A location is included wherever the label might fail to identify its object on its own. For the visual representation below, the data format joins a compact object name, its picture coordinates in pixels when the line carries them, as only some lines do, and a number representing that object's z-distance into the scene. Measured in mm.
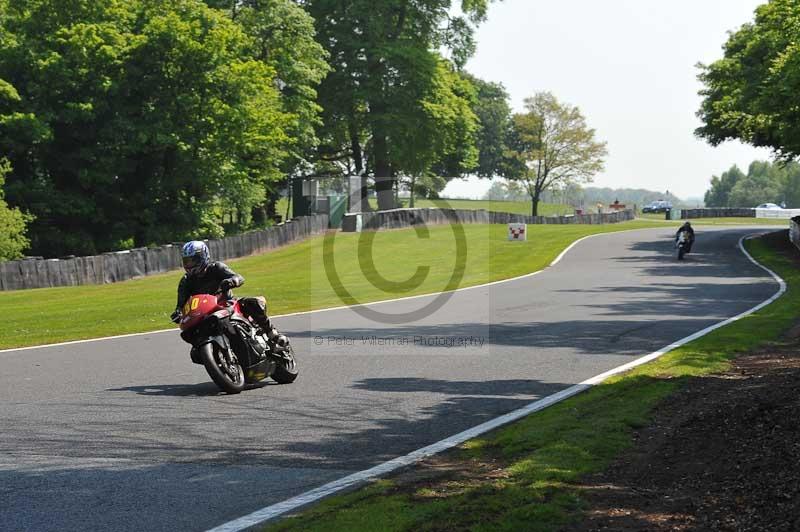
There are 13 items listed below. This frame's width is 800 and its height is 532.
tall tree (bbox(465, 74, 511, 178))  123688
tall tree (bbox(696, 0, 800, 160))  33312
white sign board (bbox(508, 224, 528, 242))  50312
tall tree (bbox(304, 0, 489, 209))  62312
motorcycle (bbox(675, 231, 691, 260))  39969
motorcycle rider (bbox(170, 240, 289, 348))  11094
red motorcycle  10836
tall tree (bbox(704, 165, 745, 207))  187225
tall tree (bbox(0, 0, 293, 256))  46281
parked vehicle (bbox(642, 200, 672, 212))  111500
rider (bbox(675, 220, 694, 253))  40406
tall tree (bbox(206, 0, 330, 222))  55688
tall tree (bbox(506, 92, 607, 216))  101844
